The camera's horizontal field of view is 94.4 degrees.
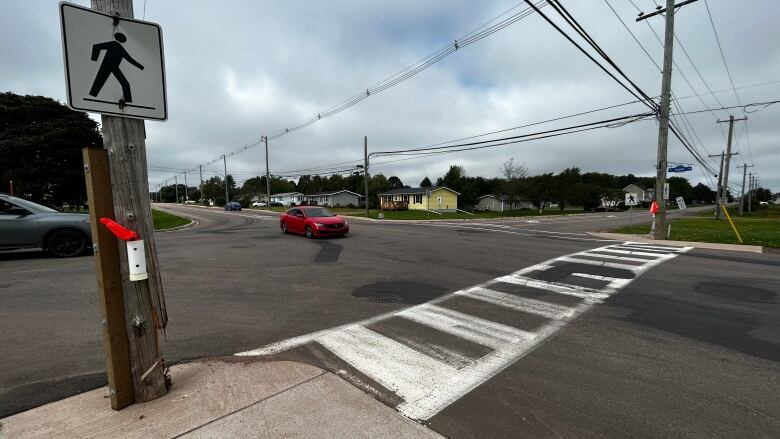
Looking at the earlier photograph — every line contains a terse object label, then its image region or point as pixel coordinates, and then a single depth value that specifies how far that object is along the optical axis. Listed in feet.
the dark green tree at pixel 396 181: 440.78
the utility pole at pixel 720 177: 125.70
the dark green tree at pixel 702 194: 495.41
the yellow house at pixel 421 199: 200.23
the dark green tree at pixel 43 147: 80.67
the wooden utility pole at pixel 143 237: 8.72
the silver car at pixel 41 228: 31.19
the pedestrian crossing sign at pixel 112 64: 7.98
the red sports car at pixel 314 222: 51.98
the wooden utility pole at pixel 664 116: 54.49
